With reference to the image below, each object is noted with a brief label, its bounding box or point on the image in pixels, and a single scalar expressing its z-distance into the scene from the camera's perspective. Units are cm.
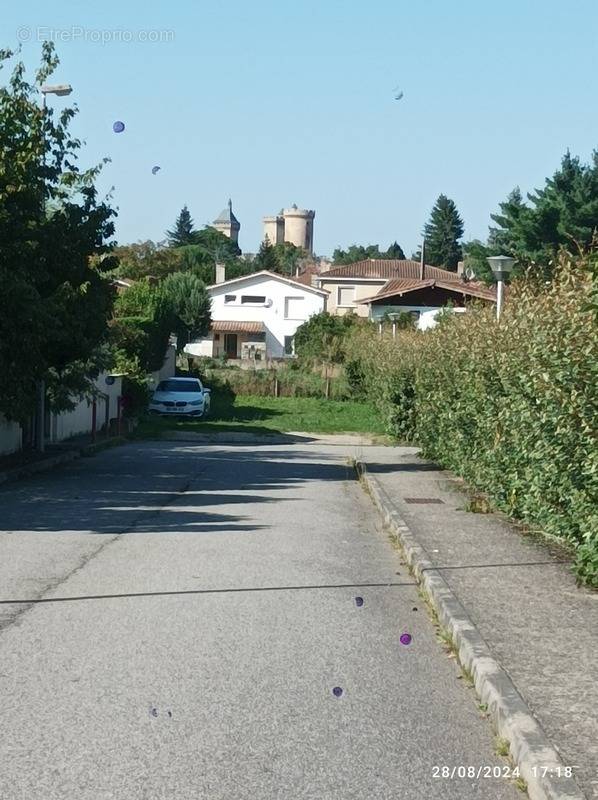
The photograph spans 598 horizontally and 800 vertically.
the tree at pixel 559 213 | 4122
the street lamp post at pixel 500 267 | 1877
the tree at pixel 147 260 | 8181
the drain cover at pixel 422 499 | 1739
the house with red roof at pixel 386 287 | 6338
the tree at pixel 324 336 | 5755
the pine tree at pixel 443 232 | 14088
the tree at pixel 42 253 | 1961
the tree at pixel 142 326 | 4228
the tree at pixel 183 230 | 16800
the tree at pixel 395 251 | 16912
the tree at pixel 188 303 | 7331
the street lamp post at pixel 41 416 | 2545
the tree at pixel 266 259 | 13788
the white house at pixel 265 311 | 8338
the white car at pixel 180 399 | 4072
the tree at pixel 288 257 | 15025
